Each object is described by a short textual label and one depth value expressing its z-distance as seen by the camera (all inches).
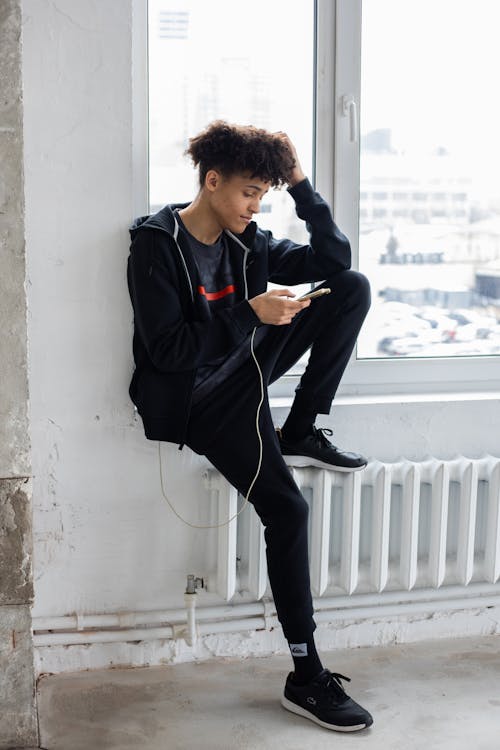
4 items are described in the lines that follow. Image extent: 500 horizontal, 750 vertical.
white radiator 96.5
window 99.2
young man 85.0
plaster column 74.3
